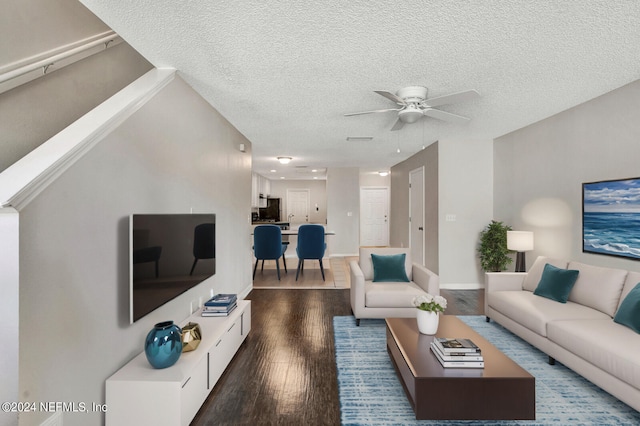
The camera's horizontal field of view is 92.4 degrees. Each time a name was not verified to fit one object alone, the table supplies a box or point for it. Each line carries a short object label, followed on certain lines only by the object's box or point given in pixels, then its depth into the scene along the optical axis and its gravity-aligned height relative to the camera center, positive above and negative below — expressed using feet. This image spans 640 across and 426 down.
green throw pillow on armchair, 12.69 -2.30
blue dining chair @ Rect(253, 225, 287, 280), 18.58 -1.75
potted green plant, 15.33 -1.78
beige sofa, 6.61 -2.90
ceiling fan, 8.63 +3.30
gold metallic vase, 6.66 -2.73
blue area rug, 6.39 -4.24
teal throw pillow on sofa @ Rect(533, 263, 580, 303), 9.77 -2.24
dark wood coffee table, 5.93 -3.51
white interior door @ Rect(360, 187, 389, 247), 34.96 -0.05
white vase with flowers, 8.14 -2.66
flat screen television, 6.12 -1.06
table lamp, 13.28 -1.18
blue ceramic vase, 5.80 -2.56
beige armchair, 11.44 -3.14
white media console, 5.41 -3.26
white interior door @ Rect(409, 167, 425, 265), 19.85 -0.01
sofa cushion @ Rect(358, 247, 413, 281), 13.33 -2.03
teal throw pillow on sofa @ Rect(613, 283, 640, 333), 7.39 -2.40
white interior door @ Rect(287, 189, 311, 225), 38.01 +1.28
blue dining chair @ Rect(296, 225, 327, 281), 19.19 -1.80
